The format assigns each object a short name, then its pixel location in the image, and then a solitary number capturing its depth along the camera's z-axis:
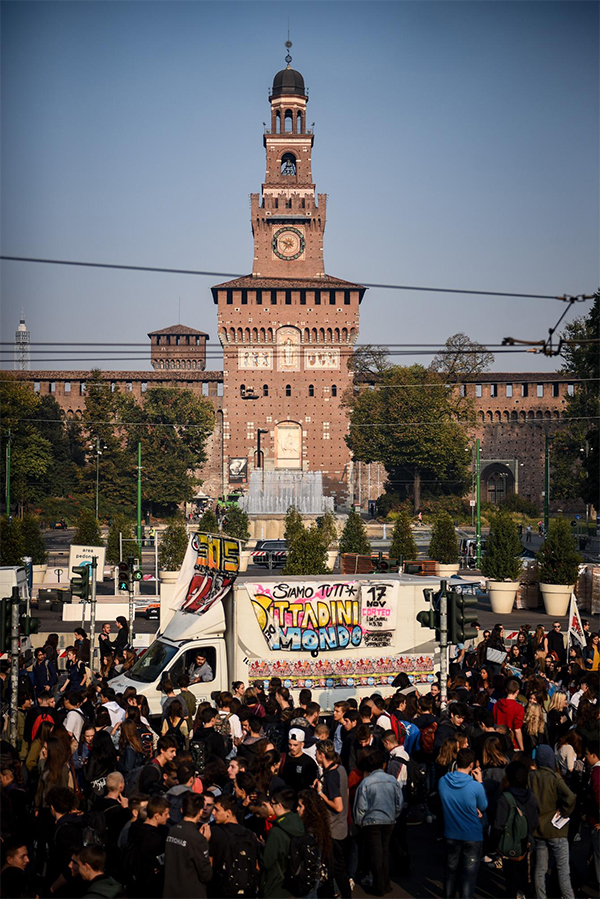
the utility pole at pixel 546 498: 53.06
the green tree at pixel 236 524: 47.44
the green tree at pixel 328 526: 46.84
